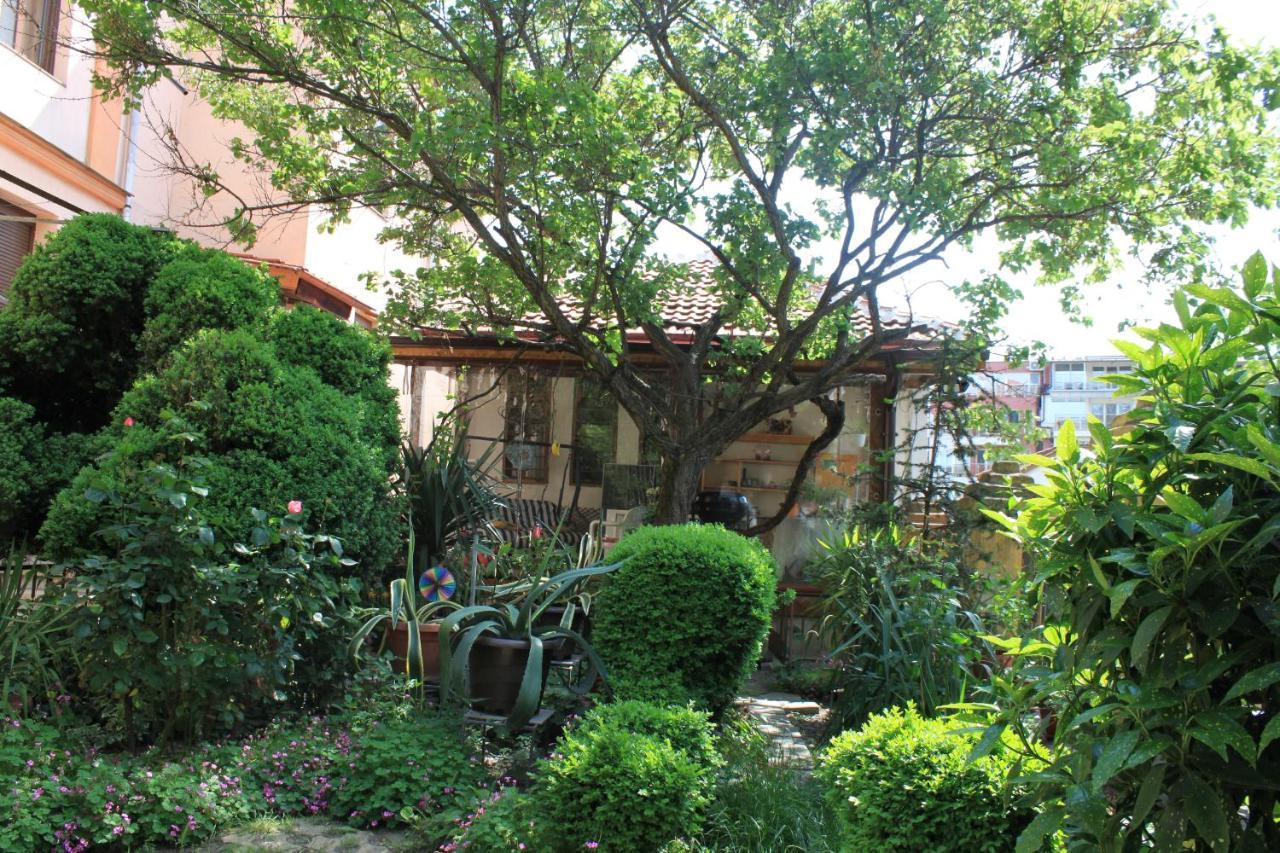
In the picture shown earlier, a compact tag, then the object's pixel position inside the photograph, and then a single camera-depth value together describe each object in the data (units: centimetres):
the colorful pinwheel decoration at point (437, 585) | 560
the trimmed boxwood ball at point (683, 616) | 454
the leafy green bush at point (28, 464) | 522
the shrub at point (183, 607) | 381
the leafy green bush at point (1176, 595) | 181
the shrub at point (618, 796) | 312
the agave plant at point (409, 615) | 466
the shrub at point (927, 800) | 291
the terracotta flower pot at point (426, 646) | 500
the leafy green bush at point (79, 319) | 568
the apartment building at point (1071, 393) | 7081
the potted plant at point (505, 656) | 433
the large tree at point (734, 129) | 607
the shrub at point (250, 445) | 446
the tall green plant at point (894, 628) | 516
